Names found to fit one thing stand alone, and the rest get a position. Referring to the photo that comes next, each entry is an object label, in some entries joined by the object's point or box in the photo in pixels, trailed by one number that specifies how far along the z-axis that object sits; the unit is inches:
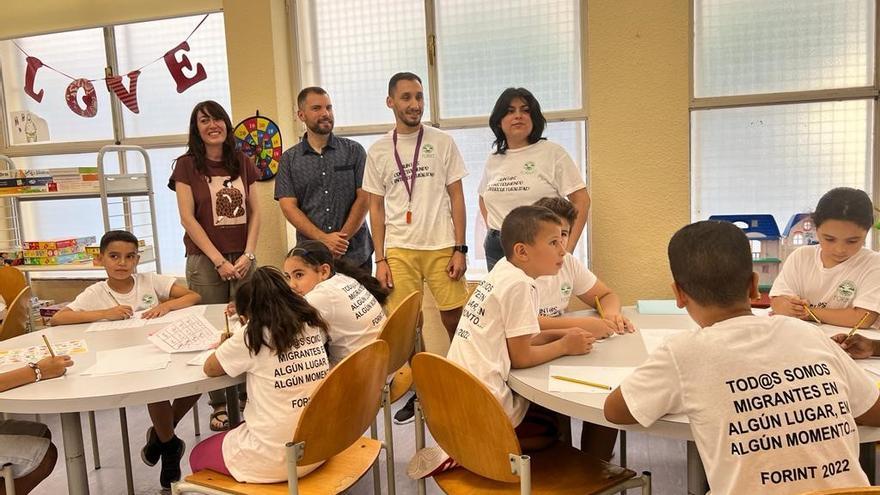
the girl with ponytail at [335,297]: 81.9
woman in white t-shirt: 115.7
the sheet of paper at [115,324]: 98.0
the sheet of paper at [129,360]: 73.6
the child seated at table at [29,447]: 69.4
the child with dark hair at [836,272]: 76.9
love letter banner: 166.9
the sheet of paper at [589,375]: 60.3
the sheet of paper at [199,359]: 73.9
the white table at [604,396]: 51.4
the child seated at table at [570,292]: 89.4
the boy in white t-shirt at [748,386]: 43.4
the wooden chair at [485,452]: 55.9
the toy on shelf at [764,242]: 117.3
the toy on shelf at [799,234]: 120.1
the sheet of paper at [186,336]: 80.8
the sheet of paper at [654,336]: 74.1
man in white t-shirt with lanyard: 120.5
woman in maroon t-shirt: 123.5
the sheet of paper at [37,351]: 81.3
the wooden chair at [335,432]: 60.8
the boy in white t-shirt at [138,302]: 101.7
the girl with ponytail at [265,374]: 67.3
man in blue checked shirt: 130.0
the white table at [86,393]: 64.6
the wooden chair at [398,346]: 80.6
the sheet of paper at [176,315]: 100.5
